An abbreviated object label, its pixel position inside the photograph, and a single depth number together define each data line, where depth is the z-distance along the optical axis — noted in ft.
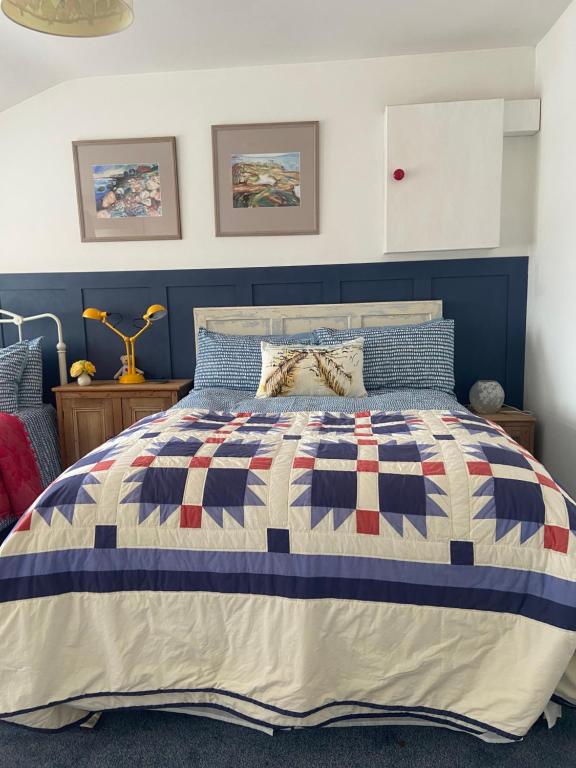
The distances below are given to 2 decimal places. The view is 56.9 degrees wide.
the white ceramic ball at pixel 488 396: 10.12
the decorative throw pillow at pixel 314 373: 8.70
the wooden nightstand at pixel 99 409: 10.47
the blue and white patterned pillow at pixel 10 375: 9.91
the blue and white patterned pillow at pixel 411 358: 9.41
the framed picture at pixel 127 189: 11.02
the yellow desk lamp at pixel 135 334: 10.83
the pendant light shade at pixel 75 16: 5.56
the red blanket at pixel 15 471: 8.38
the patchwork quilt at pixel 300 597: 4.62
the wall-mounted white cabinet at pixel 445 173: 9.87
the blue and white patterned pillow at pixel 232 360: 9.63
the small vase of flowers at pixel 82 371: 10.81
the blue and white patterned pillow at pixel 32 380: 10.56
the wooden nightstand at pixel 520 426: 9.63
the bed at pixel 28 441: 8.43
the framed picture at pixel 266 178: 10.71
